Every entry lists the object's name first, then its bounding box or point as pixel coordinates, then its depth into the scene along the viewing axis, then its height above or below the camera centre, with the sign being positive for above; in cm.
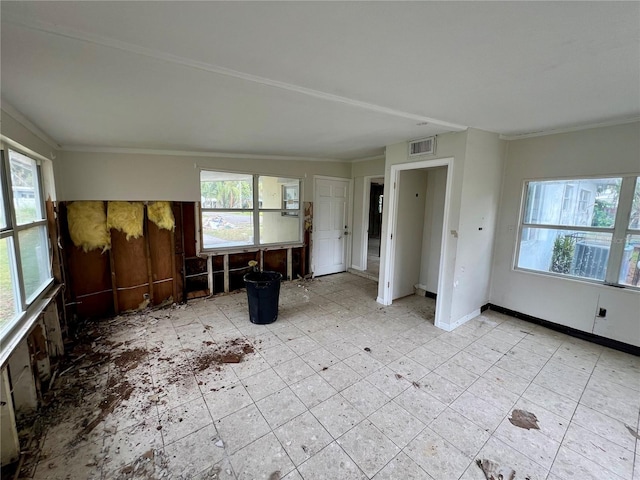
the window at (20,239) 200 -36
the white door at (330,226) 561 -46
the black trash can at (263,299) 348 -126
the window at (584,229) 293 -24
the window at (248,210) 458 -14
